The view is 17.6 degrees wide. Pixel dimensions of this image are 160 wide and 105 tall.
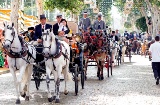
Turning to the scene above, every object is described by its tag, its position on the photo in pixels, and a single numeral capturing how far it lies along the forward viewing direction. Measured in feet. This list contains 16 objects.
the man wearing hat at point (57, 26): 52.00
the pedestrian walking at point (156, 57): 62.95
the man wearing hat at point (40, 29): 47.85
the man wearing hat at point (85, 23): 67.36
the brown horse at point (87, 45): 65.21
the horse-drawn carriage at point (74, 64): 49.80
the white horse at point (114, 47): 88.73
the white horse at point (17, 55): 43.47
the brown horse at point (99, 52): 67.05
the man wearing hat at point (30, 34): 52.10
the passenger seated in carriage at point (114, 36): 95.76
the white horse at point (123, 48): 111.75
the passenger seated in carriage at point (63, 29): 51.13
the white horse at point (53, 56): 45.19
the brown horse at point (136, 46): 172.13
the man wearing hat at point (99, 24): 68.85
